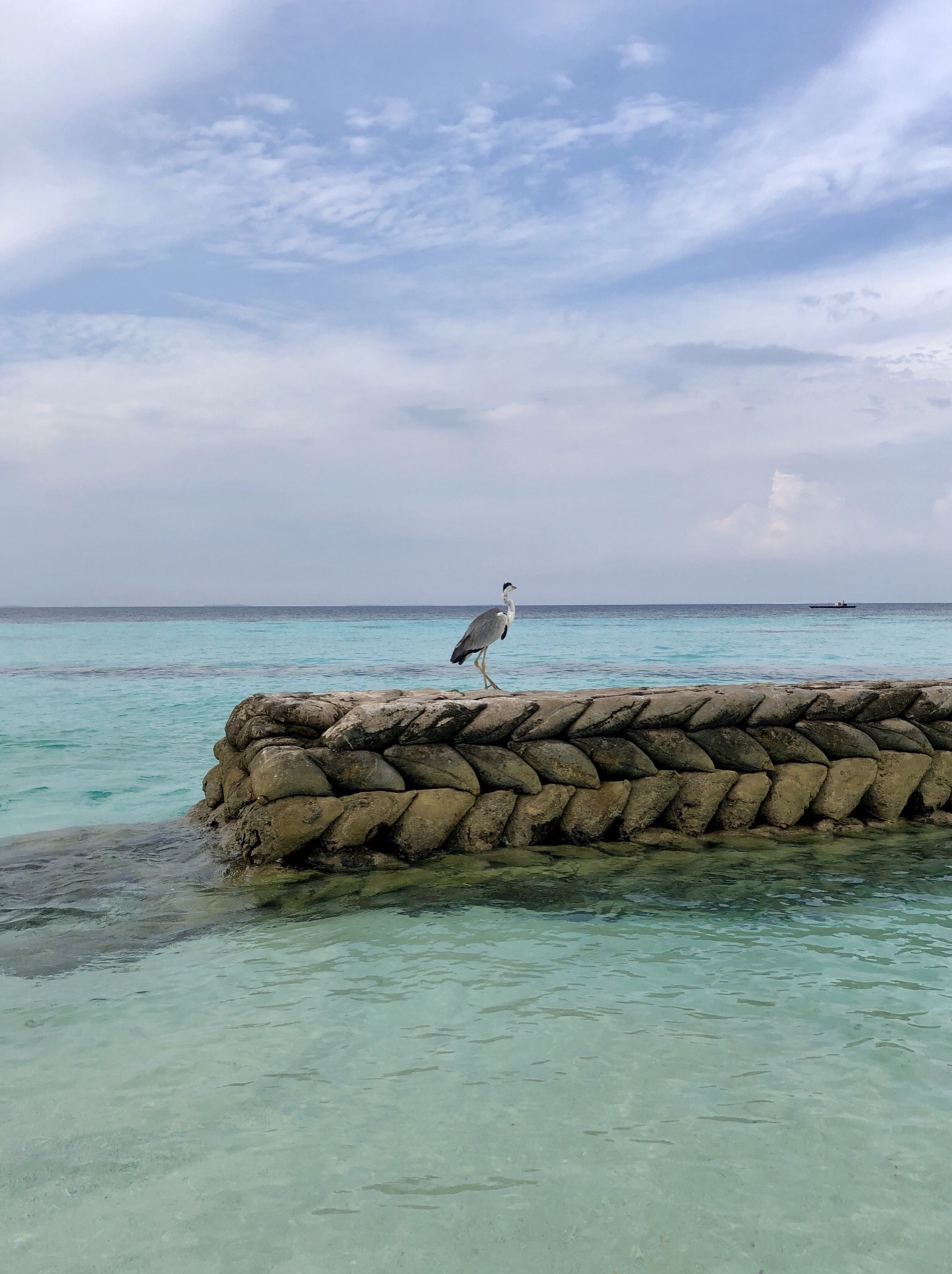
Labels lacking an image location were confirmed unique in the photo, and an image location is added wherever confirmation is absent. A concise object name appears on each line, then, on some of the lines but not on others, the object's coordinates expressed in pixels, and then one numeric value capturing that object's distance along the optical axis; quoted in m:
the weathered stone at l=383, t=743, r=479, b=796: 5.84
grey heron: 9.03
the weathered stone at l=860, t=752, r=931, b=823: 6.50
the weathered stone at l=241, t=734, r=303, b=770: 5.88
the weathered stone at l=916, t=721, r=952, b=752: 6.66
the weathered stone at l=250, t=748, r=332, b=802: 5.54
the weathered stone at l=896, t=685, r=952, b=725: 6.73
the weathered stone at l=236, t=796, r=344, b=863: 5.53
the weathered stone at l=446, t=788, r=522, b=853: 5.88
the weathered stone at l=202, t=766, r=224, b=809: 7.23
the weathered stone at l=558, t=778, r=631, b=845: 6.05
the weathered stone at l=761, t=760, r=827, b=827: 6.33
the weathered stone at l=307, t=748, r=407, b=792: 5.66
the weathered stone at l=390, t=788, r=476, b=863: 5.75
